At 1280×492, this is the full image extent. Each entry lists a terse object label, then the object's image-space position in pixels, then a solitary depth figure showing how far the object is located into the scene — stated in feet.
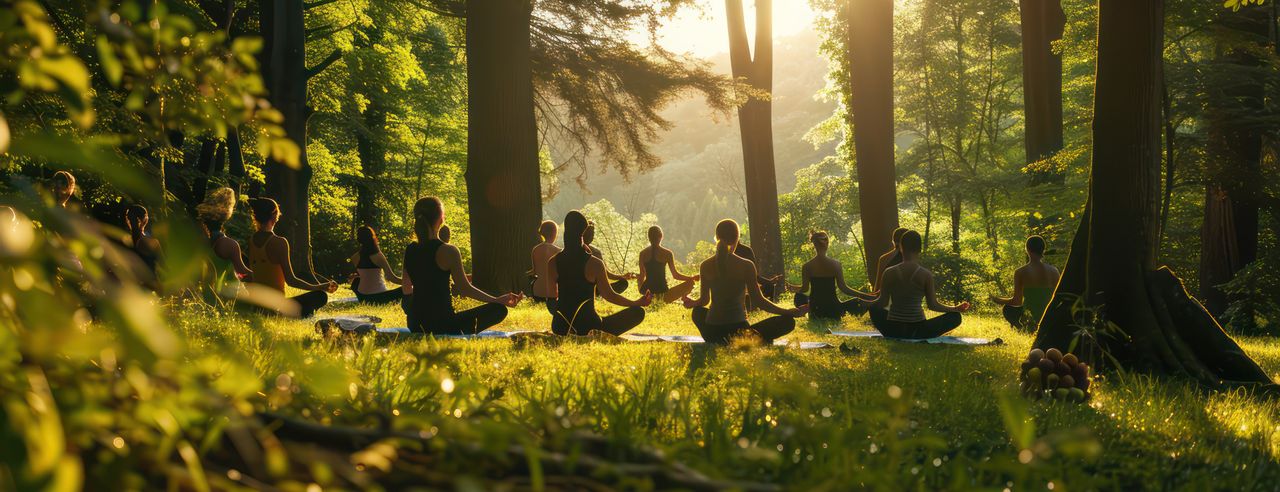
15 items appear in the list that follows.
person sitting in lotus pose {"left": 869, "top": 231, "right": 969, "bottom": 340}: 36.52
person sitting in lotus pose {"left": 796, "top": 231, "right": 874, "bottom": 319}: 45.93
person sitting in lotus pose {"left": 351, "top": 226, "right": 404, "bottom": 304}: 46.73
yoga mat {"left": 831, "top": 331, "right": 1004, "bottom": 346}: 35.12
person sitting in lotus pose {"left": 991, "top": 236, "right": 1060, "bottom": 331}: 40.22
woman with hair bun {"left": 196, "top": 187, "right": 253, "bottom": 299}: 31.94
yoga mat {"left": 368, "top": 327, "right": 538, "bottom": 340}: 31.32
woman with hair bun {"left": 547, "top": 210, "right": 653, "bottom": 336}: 33.45
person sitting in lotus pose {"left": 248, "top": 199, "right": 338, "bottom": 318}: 35.14
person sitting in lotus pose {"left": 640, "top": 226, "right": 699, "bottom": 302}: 53.21
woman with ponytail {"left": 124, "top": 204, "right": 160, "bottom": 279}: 31.19
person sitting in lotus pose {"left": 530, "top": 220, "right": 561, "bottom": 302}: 44.38
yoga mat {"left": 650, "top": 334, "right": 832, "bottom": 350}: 30.64
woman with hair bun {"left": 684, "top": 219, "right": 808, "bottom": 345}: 31.91
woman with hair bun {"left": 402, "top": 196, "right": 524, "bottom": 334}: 31.01
